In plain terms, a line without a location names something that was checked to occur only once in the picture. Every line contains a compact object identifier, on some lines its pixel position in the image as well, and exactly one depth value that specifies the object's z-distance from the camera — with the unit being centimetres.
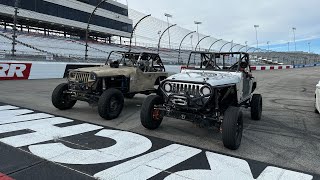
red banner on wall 1274
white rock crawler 393
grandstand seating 2661
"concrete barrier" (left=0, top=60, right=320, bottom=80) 1290
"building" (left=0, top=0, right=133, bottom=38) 3221
